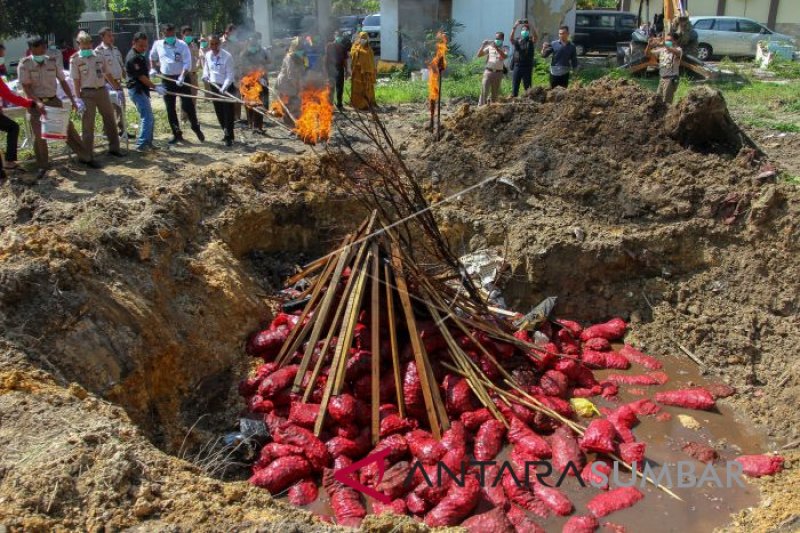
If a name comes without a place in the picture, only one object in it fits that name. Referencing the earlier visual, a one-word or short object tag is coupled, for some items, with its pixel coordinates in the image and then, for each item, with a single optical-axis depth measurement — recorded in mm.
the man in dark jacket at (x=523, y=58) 12789
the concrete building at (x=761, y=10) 26062
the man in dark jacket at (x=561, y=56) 12391
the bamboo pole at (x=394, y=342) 5697
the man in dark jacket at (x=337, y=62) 13148
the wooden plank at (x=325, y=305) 5970
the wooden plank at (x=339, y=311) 5860
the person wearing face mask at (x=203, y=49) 11109
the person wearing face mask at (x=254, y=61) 11977
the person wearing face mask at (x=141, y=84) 9223
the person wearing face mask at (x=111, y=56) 9422
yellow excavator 15688
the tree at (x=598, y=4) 28109
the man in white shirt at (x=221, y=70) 10047
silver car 21250
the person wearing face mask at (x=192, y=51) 11008
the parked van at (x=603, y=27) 21734
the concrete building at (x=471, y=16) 20000
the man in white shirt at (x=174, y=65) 9805
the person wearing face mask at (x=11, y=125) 7695
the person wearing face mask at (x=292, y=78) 11500
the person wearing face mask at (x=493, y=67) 12062
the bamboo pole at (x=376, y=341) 5582
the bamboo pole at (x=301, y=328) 6199
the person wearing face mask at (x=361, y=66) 12206
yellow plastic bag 5965
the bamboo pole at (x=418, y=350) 5594
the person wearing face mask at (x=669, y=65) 10555
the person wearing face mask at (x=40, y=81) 7957
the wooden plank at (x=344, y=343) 5664
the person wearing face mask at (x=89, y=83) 8516
